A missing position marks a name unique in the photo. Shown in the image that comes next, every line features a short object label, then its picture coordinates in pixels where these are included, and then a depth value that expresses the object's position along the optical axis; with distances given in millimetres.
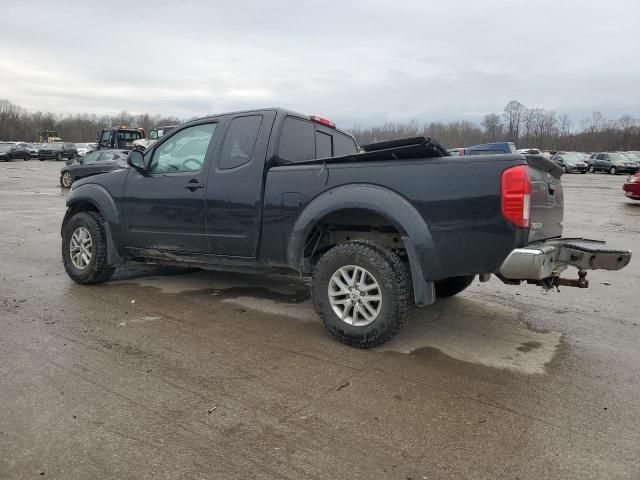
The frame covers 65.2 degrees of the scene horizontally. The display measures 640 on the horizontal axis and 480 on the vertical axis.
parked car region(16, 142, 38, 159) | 52425
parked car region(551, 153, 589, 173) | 40812
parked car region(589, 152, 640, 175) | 37803
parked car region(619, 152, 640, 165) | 39075
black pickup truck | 3623
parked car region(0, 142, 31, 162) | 46747
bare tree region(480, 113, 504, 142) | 96538
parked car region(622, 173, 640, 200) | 16627
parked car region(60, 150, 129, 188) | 20217
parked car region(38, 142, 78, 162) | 52406
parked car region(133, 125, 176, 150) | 27667
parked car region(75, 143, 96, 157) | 52344
